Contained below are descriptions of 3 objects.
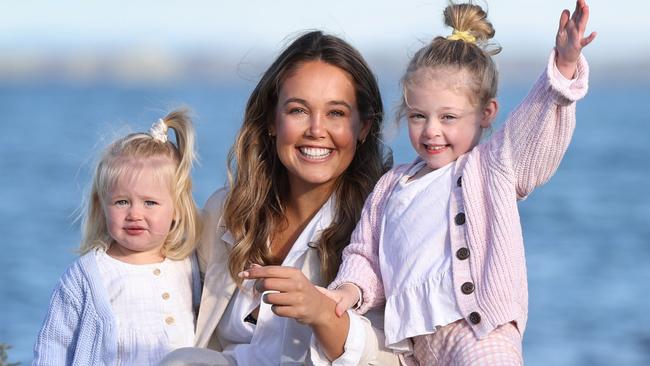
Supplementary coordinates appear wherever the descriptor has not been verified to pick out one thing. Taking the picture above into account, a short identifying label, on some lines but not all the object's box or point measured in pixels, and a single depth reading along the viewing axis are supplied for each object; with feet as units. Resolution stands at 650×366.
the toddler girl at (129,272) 27.15
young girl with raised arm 23.18
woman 27.37
